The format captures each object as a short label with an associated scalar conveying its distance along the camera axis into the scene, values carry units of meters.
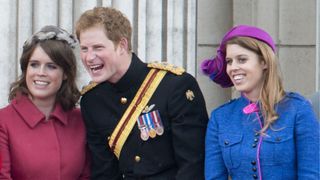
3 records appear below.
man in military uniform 7.97
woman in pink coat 8.22
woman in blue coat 7.27
